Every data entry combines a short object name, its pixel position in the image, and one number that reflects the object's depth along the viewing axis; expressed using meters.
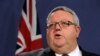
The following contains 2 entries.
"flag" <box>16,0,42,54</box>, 5.18
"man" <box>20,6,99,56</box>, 4.23
